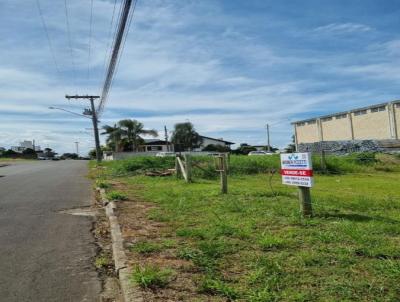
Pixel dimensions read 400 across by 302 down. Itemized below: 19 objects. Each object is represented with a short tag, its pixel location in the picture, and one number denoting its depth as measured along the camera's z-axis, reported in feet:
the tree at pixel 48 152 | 490.32
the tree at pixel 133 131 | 285.43
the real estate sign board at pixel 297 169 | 28.94
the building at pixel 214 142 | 346.01
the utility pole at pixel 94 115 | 173.78
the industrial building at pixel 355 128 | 146.24
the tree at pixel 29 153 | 414.90
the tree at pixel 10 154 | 394.52
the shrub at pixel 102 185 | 57.72
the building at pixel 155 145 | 332.39
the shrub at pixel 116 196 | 43.06
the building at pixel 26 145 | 557.33
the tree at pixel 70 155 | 515.09
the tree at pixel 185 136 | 307.78
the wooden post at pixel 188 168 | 62.54
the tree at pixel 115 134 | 290.07
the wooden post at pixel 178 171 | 70.81
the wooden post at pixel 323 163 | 89.30
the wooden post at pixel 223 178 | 44.65
